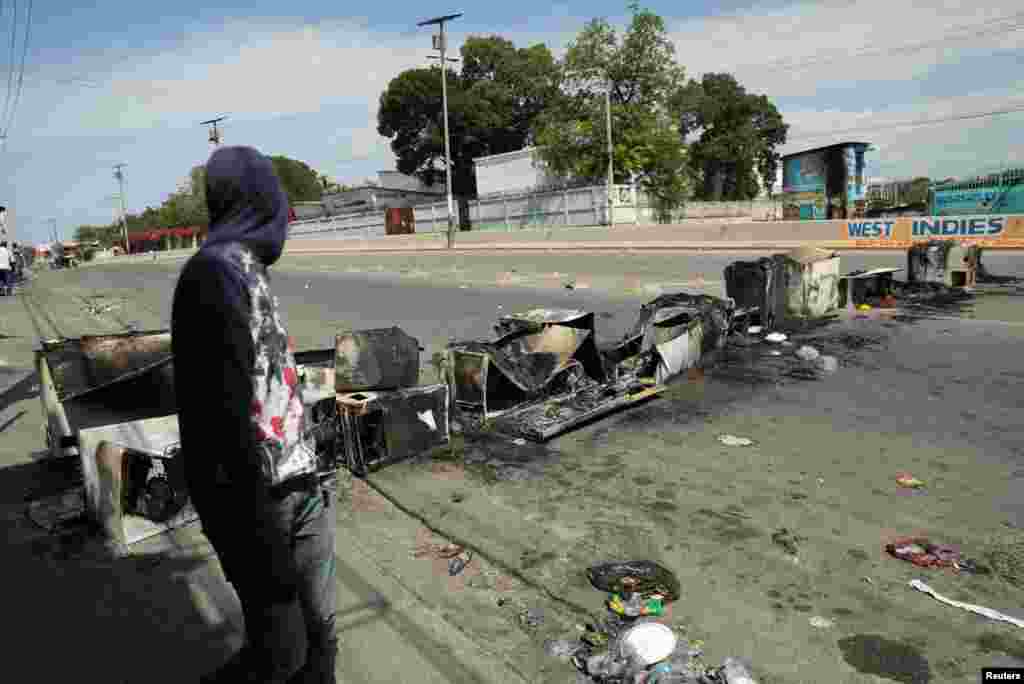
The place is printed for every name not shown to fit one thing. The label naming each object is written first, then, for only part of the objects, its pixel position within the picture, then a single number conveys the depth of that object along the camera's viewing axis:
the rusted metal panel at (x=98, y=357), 5.15
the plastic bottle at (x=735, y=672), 2.58
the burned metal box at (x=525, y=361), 6.04
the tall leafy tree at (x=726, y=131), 58.31
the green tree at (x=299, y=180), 89.31
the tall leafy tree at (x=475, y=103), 55.91
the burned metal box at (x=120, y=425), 3.97
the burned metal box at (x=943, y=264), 12.01
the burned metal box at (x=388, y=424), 4.92
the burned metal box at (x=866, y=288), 10.83
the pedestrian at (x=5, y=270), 21.36
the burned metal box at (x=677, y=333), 6.93
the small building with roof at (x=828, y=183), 30.91
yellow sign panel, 15.66
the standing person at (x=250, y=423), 1.70
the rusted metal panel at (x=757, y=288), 9.23
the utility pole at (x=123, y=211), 76.50
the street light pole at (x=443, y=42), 35.38
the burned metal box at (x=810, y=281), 9.67
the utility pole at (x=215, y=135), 47.51
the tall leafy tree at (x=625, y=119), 38.59
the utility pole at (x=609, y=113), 35.91
